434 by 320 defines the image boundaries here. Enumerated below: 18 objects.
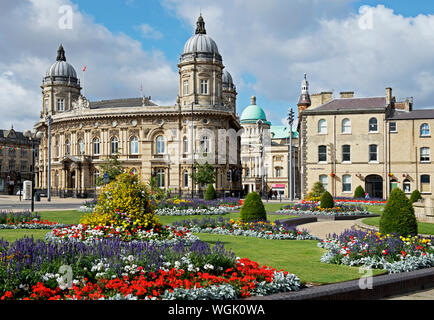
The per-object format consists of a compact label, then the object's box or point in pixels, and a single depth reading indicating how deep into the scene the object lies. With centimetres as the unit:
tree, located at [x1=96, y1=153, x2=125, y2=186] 4859
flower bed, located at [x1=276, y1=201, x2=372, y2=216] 3025
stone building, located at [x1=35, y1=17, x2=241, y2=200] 6838
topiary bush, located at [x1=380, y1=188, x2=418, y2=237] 1464
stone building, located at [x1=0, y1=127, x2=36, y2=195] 11128
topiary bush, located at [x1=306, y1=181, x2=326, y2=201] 3868
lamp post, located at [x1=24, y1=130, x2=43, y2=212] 3092
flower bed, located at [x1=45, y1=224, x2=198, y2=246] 1307
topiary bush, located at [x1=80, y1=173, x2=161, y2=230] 1398
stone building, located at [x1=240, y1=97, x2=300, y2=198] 11150
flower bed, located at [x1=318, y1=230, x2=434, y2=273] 1169
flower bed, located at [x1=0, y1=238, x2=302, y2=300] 786
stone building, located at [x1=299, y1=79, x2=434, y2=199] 5272
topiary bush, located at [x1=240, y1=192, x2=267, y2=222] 2055
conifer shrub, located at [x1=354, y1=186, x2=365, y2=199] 4876
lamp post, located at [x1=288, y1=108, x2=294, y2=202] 4852
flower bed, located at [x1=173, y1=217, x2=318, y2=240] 1841
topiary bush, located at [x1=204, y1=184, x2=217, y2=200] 4156
